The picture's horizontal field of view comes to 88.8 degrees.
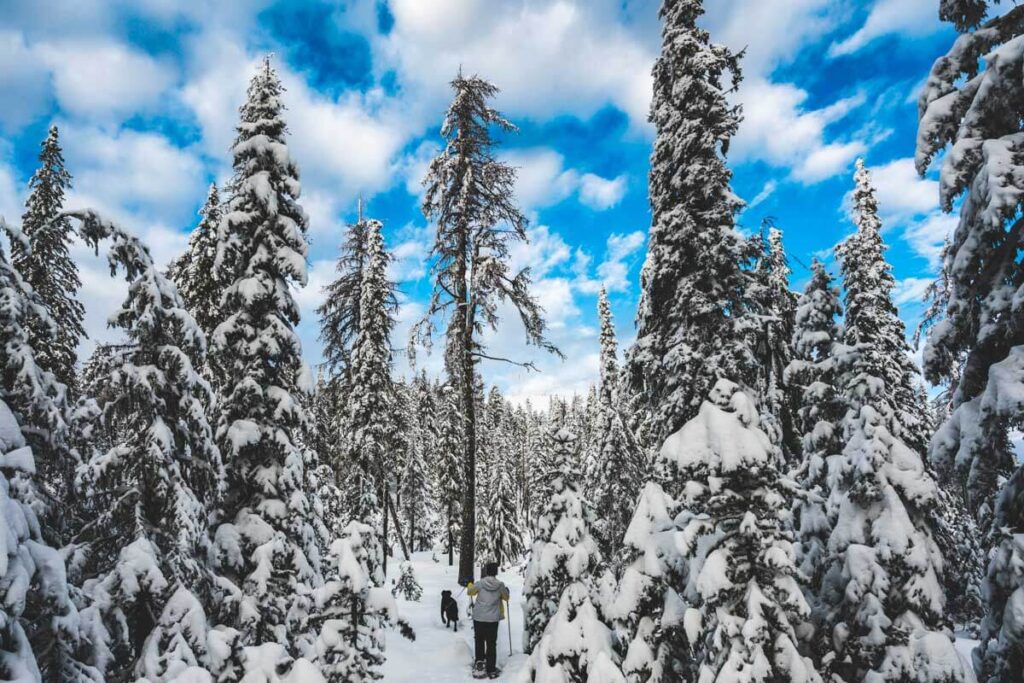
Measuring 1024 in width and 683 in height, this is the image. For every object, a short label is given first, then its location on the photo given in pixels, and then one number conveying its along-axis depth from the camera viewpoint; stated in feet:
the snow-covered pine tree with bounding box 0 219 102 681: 13.24
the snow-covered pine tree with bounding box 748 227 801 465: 30.99
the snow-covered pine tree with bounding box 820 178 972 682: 25.95
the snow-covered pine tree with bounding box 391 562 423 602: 79.51
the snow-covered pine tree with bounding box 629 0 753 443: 29.37
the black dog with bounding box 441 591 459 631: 54.13
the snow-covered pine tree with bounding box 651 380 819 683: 23.00
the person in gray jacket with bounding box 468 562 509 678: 36.01
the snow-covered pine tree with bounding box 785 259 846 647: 31.68
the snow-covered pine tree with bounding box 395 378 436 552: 150.82
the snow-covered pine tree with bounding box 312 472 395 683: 22.63
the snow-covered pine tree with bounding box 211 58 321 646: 28.94
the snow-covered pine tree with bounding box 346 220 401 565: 79.20
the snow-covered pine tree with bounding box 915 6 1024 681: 18.61
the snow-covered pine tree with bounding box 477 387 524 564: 147.74
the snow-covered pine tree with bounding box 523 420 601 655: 28.12
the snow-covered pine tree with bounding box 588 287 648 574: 78.33
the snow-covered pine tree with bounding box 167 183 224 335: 52.37
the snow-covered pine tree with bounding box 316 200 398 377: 72.90
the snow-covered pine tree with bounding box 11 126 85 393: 45.80
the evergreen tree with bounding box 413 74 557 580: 50.21
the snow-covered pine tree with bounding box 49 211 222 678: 19.27
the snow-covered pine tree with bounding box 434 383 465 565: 142.41
